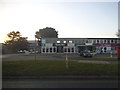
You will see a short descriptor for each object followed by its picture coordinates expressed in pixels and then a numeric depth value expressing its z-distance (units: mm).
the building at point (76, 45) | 51750
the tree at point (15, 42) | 64300
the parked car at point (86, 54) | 28988
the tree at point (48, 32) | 95644
